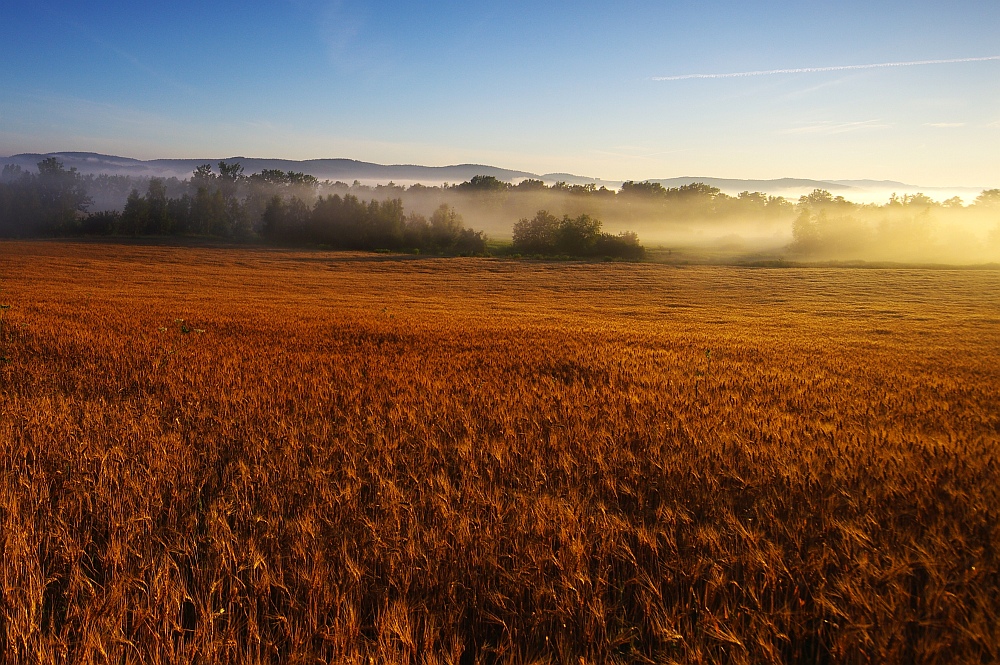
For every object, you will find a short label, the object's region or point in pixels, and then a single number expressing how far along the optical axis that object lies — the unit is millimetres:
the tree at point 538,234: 86438
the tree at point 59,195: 106975
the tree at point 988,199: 120875
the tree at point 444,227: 89500
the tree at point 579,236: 82875
